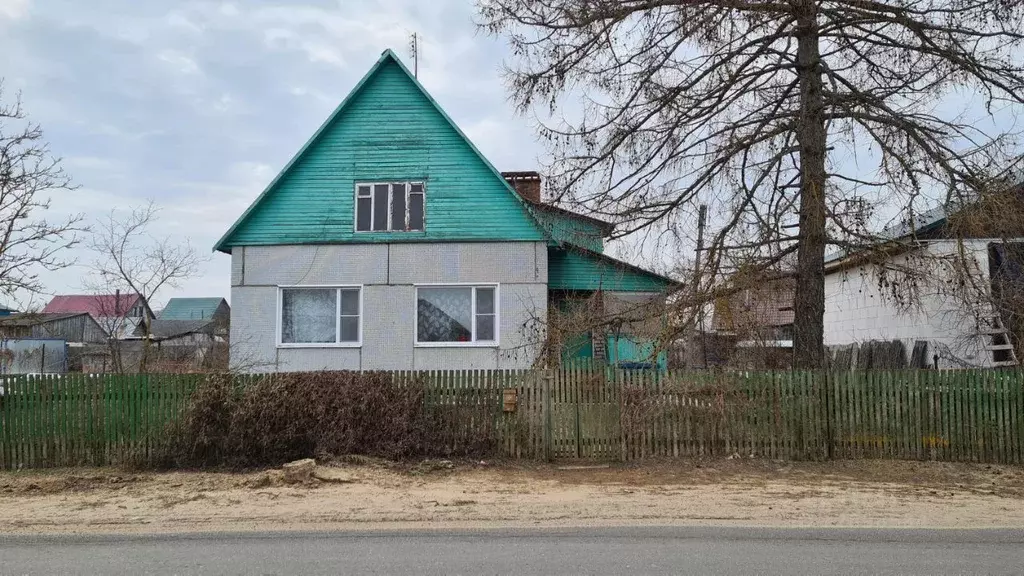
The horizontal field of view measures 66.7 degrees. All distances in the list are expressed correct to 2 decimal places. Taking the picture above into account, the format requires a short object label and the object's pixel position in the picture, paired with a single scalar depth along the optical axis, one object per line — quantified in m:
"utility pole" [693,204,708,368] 12.19
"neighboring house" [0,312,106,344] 55.76
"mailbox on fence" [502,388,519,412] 11.73
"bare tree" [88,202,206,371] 21.14
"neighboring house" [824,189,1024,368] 11.40
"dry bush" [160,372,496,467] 11.23
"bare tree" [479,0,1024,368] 11.87
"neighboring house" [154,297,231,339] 78.88
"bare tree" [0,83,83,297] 14.77
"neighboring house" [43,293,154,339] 24.18
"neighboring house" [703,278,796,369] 12.41
